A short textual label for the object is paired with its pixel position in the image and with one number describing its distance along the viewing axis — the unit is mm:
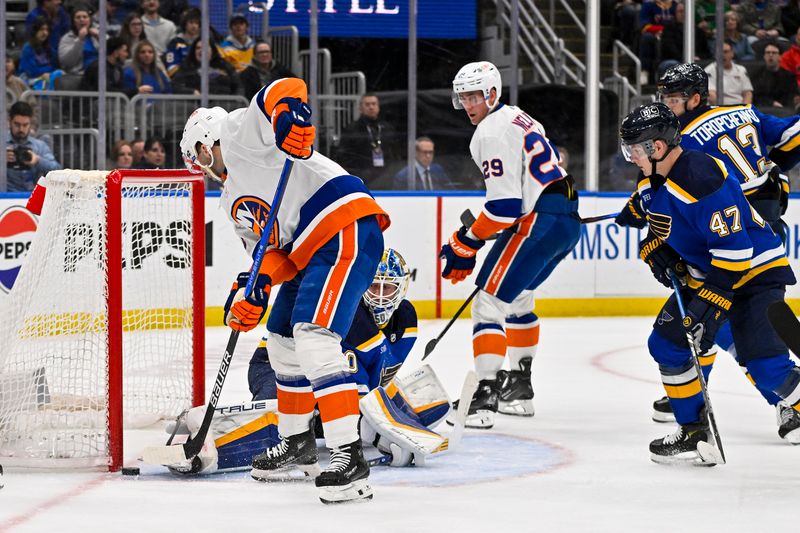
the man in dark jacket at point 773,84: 17625
